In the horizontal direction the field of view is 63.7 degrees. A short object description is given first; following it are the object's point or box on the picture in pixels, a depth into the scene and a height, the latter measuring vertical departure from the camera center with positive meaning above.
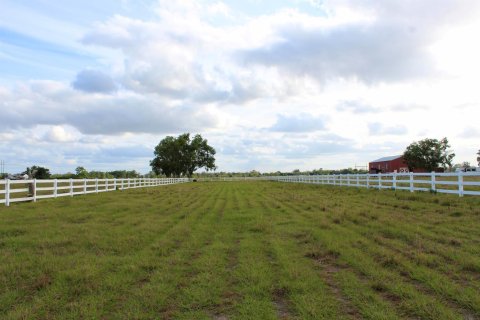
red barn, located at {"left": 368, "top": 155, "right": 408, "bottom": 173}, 85.88 +1.84
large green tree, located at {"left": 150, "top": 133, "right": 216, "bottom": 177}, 98.31 +5.36
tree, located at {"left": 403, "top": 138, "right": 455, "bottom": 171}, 82.69 +3.51
